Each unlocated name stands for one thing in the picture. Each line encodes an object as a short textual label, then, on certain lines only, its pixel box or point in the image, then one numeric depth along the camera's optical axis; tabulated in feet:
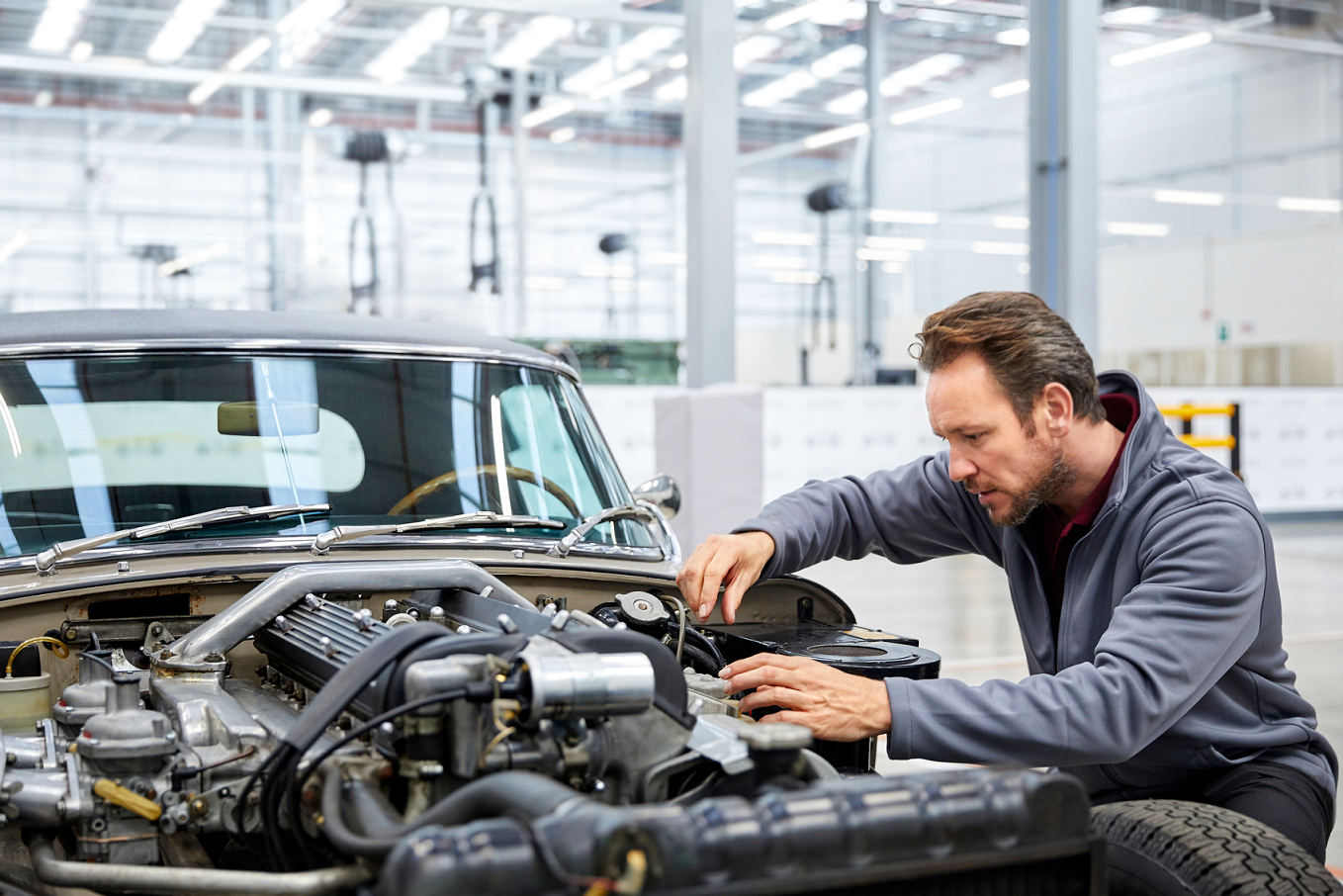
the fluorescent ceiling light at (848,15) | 44.62
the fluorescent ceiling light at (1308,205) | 63.67
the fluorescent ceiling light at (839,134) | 49.83
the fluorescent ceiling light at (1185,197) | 60.13
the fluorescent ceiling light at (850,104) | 74.54
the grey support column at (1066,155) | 24.35
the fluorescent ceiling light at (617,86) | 44.21
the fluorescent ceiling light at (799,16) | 33.65
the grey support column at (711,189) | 25.30
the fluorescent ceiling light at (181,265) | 60.54
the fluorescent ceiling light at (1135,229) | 71.67
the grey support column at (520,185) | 40.86
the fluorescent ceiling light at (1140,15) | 62.54
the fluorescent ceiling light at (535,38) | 49.80
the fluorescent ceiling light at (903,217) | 58.75
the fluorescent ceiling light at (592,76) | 69.31
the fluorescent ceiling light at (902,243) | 72.46
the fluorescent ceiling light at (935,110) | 51.77
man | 6.63
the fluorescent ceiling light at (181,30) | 47.57
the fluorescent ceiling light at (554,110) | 52.06
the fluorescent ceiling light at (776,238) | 67.11
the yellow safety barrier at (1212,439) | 30.25
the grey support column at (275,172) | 51.31
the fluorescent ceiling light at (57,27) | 52.75
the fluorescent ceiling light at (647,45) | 61.67
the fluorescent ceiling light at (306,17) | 38.78
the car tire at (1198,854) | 6.01
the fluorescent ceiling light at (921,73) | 73.67
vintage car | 4.94
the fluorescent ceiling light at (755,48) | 64.59
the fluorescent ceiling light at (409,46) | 55.62
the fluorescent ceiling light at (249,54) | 48.26
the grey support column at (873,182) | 51.01
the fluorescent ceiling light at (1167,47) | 47.00
